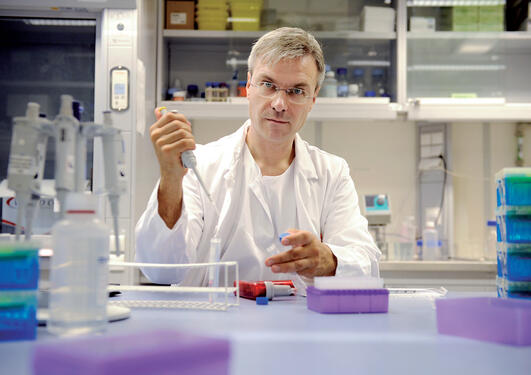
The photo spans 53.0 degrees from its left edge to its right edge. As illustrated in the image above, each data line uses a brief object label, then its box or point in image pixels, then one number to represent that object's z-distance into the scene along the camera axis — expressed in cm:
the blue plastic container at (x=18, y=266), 74
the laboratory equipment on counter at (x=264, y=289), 127
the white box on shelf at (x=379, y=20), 317
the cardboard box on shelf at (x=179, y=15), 318
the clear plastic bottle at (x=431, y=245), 308
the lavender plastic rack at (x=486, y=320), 74
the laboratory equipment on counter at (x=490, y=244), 313
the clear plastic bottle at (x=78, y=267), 73
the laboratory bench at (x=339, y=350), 67
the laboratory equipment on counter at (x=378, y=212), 308
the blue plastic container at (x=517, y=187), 108
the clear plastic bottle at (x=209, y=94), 309
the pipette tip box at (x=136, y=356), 51
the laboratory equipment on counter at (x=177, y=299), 105
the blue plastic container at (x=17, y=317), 73
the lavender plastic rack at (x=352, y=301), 102
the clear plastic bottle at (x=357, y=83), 314
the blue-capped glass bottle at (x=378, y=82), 331
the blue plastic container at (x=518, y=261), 107
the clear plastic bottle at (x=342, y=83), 315
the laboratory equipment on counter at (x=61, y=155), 80
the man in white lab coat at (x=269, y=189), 169
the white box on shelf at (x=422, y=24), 320
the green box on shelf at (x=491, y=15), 322
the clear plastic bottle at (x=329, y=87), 311
